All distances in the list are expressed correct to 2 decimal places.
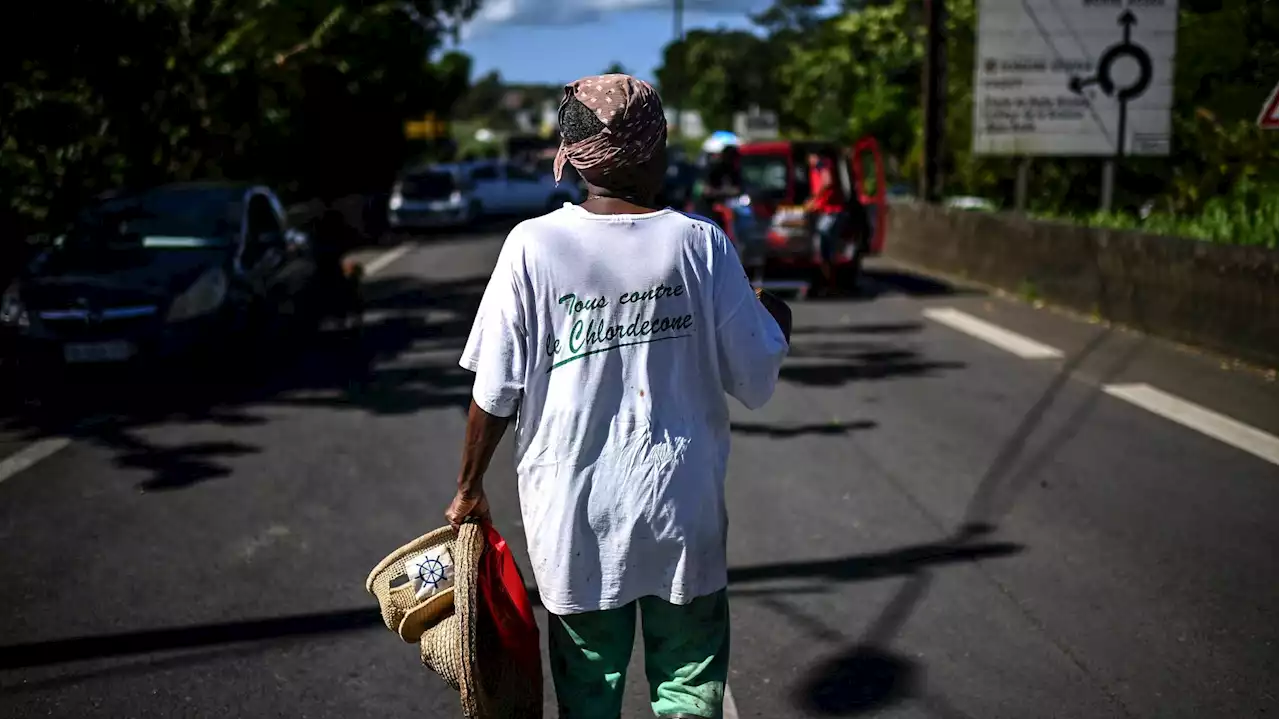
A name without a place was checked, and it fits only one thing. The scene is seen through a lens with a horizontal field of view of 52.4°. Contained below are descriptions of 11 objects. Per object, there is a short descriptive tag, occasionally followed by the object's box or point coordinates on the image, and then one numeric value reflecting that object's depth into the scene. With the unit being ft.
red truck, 52.47
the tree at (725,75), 331.16
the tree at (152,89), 45.34
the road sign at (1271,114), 29.60
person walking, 8.98
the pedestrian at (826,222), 51.72
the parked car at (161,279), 31.65
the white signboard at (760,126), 188.14
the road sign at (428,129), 156.56
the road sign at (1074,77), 57.82
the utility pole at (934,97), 67.84
